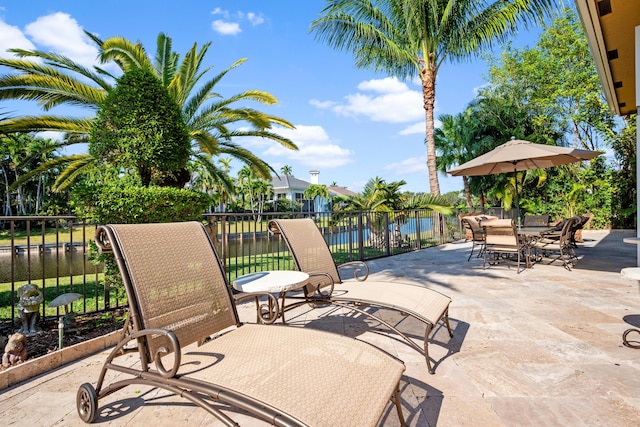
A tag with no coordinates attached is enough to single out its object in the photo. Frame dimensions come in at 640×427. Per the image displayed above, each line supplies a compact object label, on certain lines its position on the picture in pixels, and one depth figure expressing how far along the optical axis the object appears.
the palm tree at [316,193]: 44.50
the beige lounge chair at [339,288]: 2.46
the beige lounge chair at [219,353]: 1.28
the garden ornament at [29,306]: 2.95
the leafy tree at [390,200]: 10.38
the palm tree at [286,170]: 77.57
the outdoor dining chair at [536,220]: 9.07
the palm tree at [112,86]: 6.25
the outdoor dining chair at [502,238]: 5.78
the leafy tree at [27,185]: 30.02
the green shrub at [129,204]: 3.51
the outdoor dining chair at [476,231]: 7.02
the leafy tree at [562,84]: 16.84
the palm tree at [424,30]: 10.62
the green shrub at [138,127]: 4.38
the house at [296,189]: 45.25
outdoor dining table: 6.19
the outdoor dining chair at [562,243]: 5.98
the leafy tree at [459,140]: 18.42
